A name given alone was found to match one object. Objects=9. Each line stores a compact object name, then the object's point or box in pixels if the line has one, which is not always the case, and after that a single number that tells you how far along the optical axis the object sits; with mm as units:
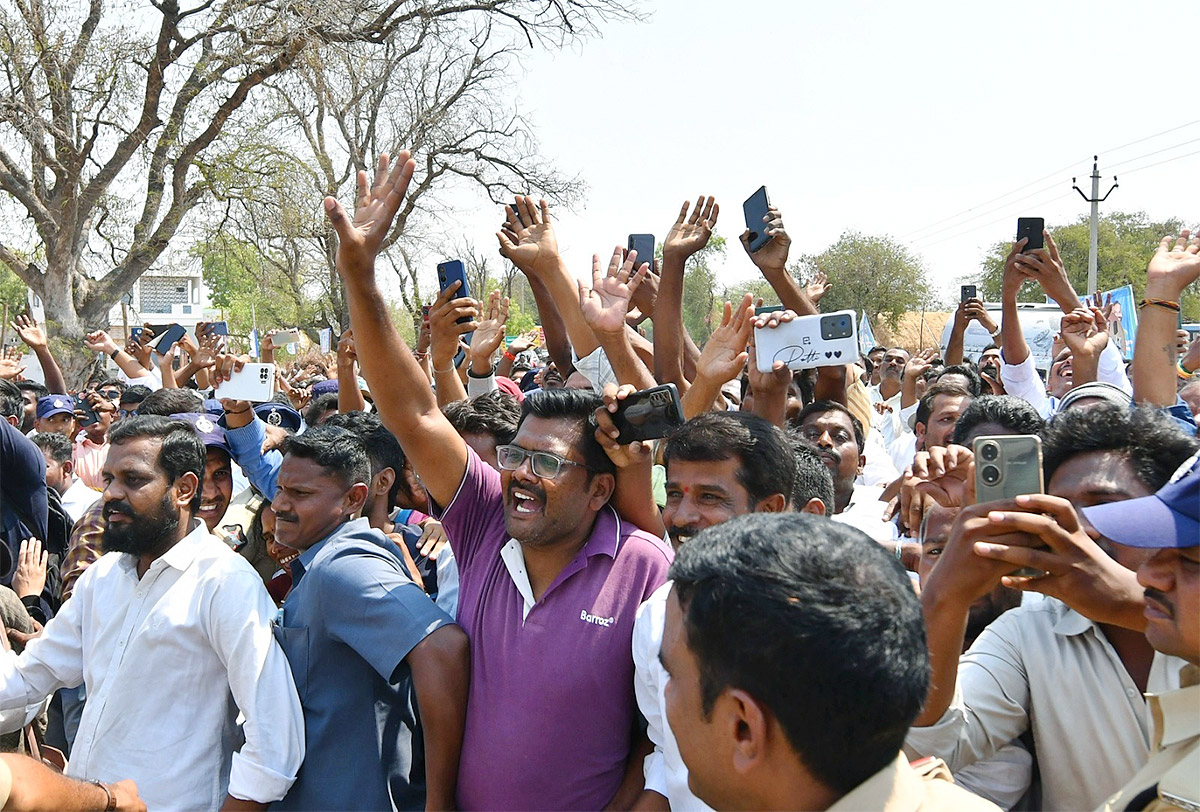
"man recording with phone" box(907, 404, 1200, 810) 1600
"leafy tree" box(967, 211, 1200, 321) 37500
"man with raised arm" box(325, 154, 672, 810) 2250
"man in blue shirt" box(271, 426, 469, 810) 2336
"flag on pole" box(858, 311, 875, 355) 10461
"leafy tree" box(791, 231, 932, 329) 38594
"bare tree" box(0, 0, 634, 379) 12883
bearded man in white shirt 2375
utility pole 25341
